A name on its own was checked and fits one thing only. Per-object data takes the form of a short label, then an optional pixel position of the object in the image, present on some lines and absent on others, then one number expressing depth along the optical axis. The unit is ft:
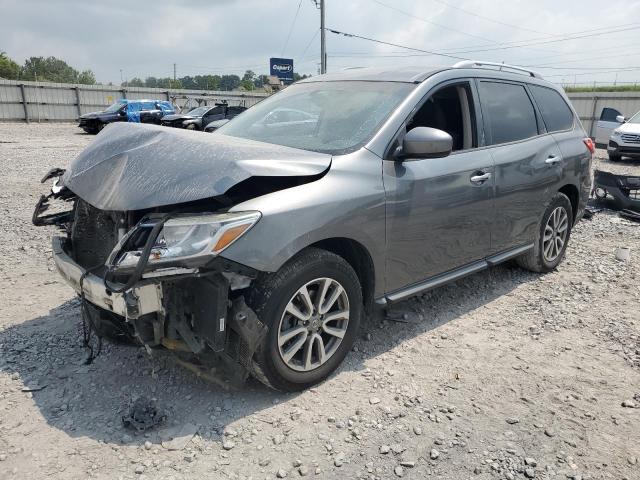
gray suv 8.55
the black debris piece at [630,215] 24.48
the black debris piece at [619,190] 25.62
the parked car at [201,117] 80.07
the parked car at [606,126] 59.26
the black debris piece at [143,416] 8.98
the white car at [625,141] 50.31
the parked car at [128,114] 80.43
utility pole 101.24
